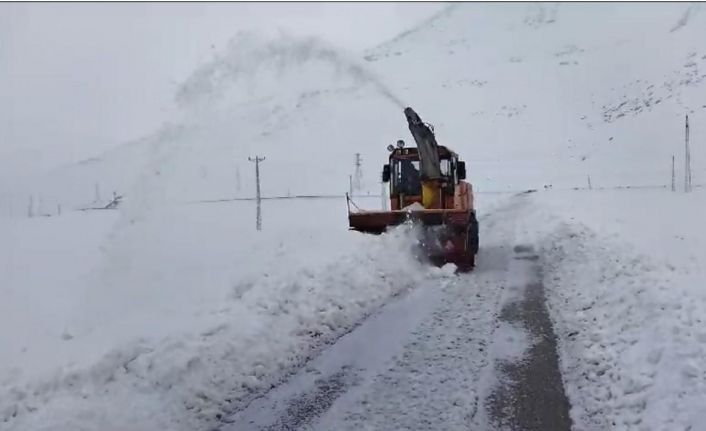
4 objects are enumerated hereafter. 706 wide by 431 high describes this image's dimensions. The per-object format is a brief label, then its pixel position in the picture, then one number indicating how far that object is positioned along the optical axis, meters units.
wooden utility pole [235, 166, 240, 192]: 81.22
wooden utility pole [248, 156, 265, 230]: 24.28
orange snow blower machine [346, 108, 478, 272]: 12.40
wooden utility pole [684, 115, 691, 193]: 43.25
